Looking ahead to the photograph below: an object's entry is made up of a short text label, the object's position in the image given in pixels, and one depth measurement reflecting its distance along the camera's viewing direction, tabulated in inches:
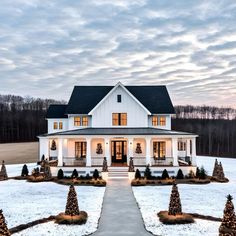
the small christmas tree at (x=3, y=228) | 385.1
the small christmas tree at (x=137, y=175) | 994.8
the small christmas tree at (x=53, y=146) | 1455.5
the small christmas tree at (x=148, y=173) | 1013.8
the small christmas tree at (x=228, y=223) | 408.8
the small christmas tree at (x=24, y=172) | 1101.1
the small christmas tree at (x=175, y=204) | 552.4
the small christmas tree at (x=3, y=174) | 1050.8
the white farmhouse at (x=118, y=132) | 1138.7
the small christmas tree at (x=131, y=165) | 1055.7
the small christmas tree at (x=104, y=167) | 1051.2
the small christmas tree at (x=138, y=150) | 1251.8
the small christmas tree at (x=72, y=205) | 545.5
